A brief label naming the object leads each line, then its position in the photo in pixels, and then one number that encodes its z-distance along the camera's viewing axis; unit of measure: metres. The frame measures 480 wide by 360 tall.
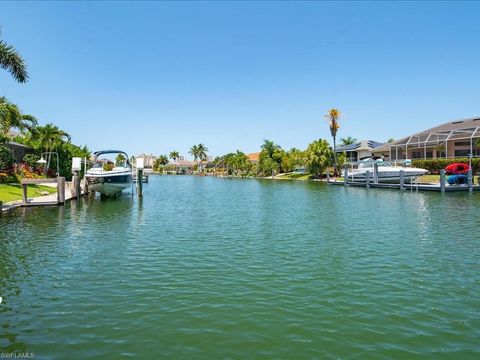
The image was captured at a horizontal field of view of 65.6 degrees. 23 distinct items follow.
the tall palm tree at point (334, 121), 79.50
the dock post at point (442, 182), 38.66
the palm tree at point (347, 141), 108.75
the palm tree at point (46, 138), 50.97
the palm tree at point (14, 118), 22.87
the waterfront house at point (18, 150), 46.66
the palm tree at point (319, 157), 80.38
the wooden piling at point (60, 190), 29.67
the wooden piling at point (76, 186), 36.00
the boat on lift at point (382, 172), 48.08
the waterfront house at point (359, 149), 89.81
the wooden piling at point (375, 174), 52.28
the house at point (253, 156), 160.73
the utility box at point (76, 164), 35.22
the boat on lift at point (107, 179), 36.69
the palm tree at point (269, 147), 117.00
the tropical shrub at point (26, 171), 41.78
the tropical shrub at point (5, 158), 37.87
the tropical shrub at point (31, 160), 48.16
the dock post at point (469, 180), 40.22
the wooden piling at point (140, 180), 40.94
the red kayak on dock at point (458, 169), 43.88
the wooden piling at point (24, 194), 28.16
